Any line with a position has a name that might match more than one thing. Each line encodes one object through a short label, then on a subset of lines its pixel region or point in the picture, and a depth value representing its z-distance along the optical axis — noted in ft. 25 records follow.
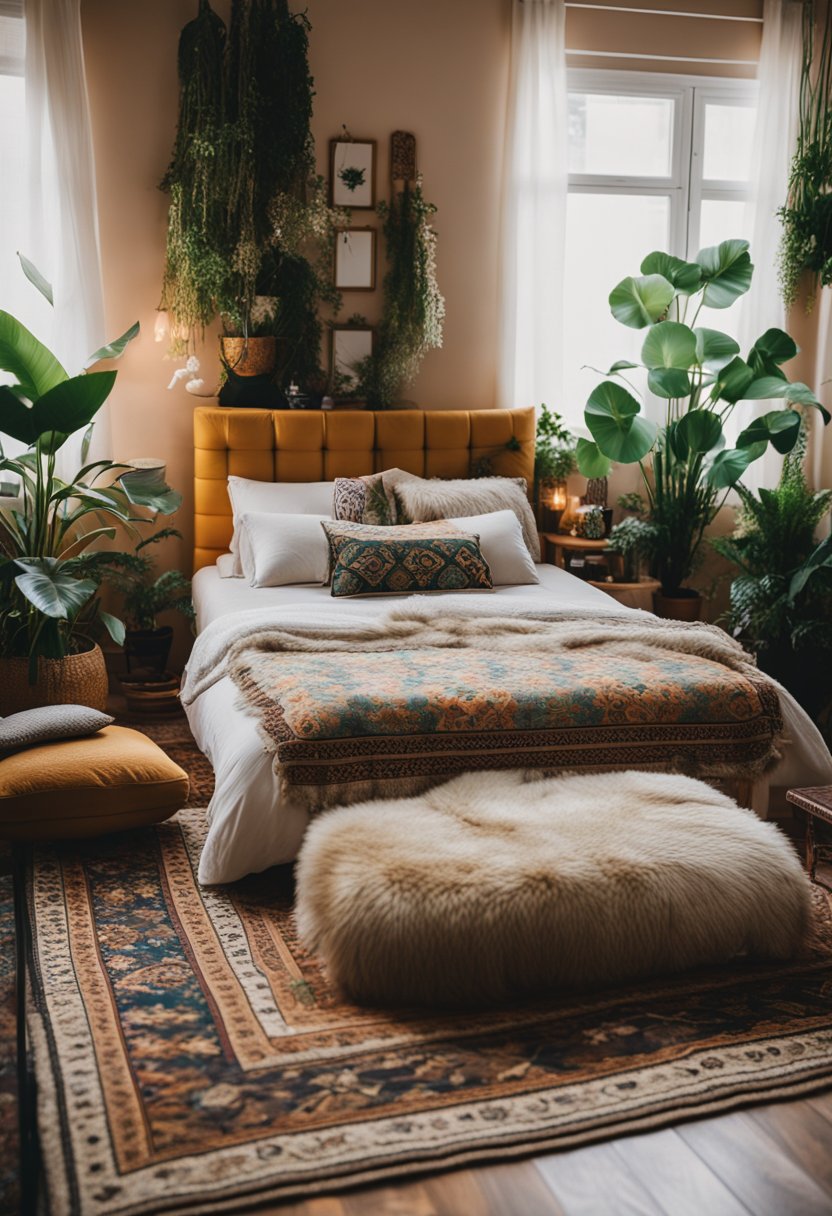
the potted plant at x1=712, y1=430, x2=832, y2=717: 15.79
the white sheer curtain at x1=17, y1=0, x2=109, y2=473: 14.97
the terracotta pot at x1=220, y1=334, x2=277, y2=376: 15.99
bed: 9.91
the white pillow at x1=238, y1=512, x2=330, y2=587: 14.32
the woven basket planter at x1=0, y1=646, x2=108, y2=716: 13.25
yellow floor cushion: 10.33
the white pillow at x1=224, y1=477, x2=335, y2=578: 15.48
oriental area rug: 6.59
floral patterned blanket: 9.96
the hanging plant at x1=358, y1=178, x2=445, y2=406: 16.69
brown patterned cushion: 15.47
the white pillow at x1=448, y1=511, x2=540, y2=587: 14.75
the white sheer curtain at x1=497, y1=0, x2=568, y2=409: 16.76
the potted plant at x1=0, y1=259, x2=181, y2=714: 12.72
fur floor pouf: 8.05
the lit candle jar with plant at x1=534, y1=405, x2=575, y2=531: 17.52
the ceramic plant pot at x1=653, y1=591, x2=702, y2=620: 17.21
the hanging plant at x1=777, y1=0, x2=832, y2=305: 17.57
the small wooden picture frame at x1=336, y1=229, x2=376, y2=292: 16.71
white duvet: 9.86
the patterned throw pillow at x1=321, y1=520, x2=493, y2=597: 13.82
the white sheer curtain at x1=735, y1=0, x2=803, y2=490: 17.66
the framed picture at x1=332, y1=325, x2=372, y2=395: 16.87
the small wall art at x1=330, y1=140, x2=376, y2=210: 16.48
